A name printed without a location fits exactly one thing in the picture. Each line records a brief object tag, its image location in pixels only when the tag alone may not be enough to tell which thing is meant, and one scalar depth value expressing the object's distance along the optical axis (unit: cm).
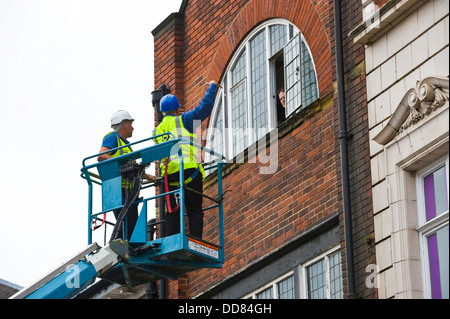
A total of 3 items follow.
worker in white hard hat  1573
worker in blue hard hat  1549
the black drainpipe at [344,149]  1466
